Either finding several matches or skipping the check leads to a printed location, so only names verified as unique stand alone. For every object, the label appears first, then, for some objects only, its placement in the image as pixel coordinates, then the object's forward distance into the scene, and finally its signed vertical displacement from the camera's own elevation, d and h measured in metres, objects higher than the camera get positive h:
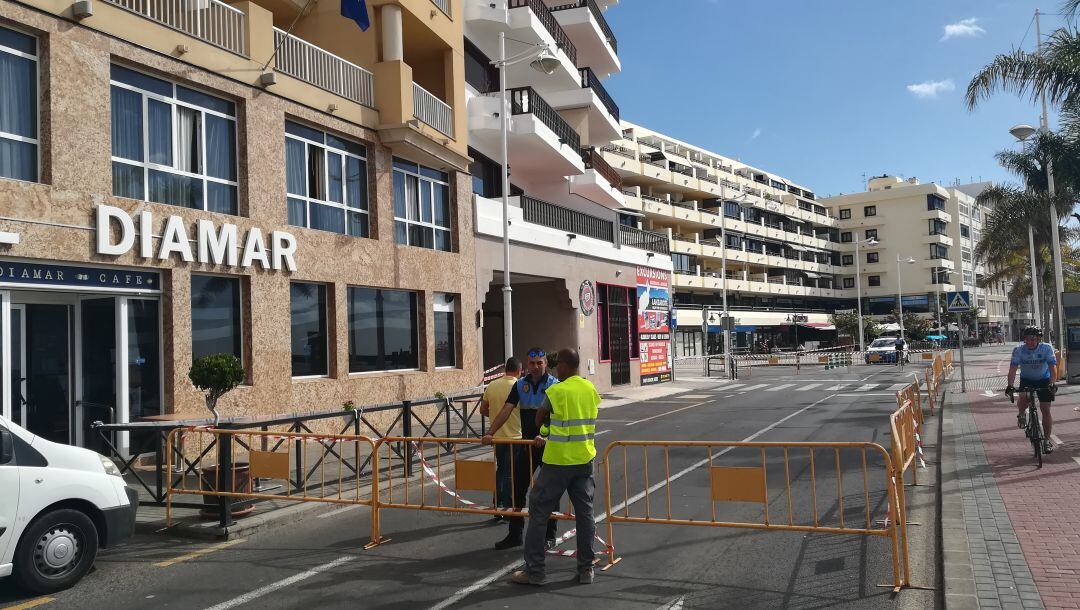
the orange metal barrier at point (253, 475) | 8.20 -1.41
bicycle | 10.21 -1.45
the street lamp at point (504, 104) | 18.98 +5.94
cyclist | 10.63 -0.69
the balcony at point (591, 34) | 29.41 +12.22
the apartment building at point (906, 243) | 89.06 +9.73
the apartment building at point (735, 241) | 60.97 +8.80
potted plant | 10.48 -0.31
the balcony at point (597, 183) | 30.19 +6.27
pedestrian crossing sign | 22.29 +0.57
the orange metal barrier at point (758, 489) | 6.57 -1.98
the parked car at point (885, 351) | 44.72 -1.49
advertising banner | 32.31 +0.48
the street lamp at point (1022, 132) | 22.89 +5.70
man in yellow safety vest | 6.27 -1.05
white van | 6.00 -1.26
